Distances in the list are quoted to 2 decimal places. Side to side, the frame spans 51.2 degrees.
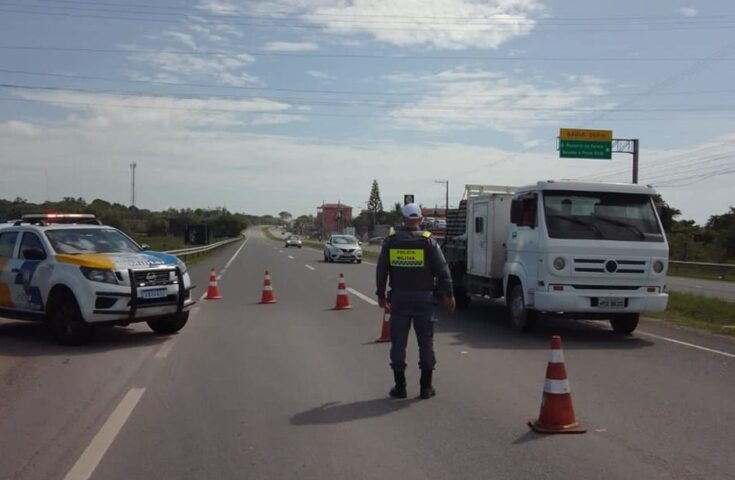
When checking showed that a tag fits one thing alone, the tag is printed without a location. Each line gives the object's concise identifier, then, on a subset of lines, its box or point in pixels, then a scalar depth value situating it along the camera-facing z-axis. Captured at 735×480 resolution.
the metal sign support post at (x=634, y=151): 38.66
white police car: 10.91
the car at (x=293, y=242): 84.50
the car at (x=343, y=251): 41.84
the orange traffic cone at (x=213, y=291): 19.03
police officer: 7.82
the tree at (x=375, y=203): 157.50
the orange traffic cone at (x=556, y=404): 6.52
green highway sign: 38.78
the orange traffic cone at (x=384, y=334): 11.75
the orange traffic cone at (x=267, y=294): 18.05
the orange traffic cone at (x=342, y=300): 16.88
